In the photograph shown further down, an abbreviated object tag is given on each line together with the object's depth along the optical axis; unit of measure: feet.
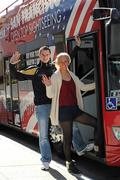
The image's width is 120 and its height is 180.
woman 18.09
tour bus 16.64
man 19.07
